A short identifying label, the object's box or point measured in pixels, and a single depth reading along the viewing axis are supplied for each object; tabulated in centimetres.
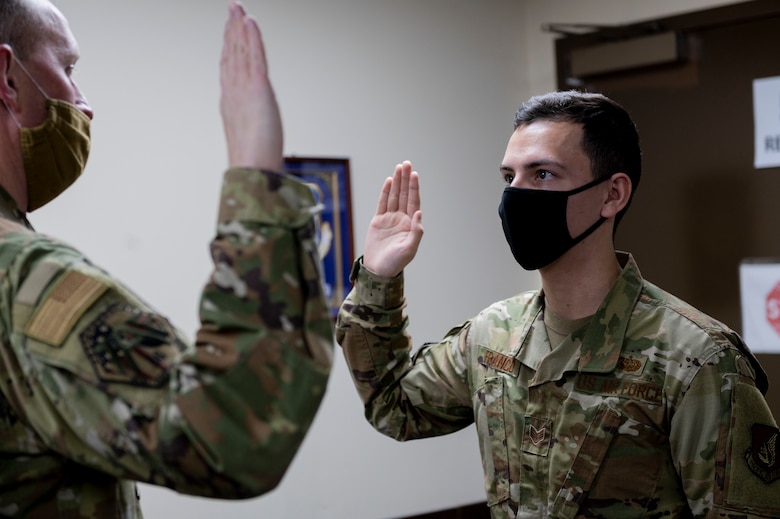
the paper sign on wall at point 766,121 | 320
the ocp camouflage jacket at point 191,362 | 87
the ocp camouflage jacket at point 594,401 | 148
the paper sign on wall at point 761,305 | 320
